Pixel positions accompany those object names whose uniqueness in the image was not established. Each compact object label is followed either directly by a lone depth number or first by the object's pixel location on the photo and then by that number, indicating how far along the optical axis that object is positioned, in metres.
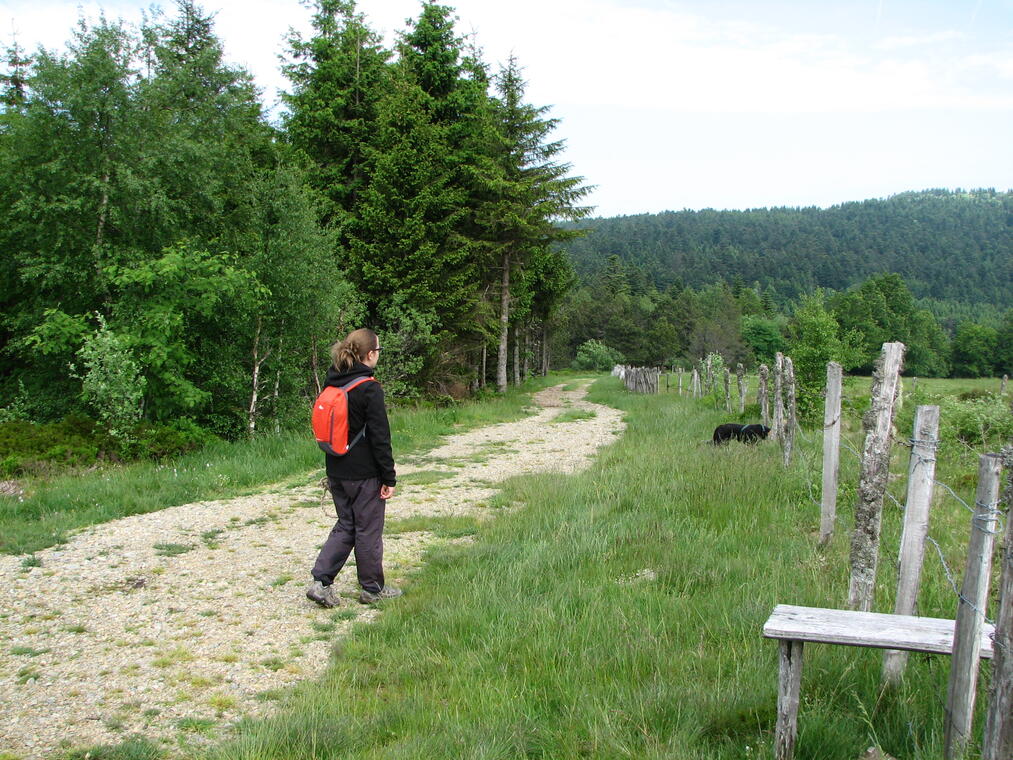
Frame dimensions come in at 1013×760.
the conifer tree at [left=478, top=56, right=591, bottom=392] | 26.56
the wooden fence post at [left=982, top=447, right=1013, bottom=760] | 2.46
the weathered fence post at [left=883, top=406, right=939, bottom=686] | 3.67
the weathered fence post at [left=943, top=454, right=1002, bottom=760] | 2.87
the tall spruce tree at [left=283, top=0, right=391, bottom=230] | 23.61
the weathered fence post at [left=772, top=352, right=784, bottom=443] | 11.22
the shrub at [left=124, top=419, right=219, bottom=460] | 11.96
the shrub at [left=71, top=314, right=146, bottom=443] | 11.86
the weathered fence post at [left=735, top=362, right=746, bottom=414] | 18.94
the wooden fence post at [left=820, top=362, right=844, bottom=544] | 6.54
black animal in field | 12.31
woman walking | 5.67
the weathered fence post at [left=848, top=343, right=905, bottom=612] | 4.22
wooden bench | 3.01
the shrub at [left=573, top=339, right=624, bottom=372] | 90.19
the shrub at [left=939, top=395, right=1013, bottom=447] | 15.09
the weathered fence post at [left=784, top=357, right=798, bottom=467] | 9.65
